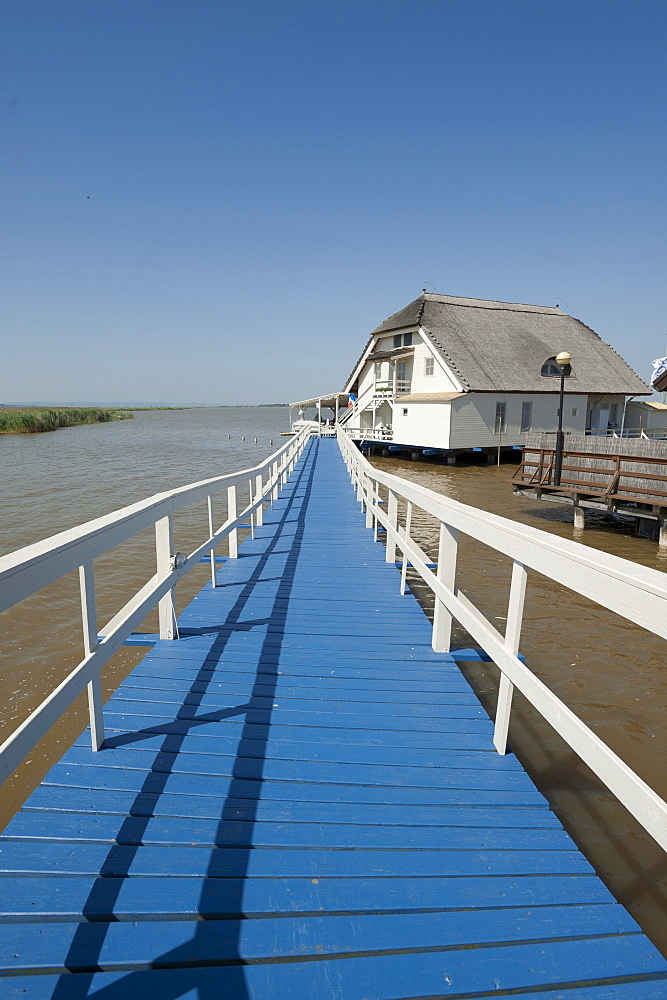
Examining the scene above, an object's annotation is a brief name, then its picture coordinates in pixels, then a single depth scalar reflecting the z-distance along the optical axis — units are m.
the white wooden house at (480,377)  30.42
